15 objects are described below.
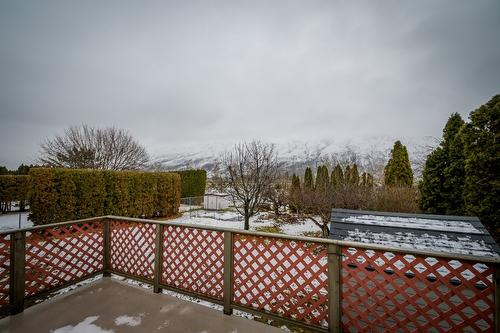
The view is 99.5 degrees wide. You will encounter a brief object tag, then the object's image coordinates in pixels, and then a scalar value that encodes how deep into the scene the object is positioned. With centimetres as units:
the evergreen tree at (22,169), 2229
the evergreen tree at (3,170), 2309
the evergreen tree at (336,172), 1565
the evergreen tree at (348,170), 1644
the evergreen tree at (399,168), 1562
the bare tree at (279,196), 1315
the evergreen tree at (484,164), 561
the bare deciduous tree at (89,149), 1573
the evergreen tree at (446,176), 786
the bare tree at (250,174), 943
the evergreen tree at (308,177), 1959
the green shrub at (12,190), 1257
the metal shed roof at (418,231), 367
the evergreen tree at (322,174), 1200
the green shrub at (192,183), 2106
